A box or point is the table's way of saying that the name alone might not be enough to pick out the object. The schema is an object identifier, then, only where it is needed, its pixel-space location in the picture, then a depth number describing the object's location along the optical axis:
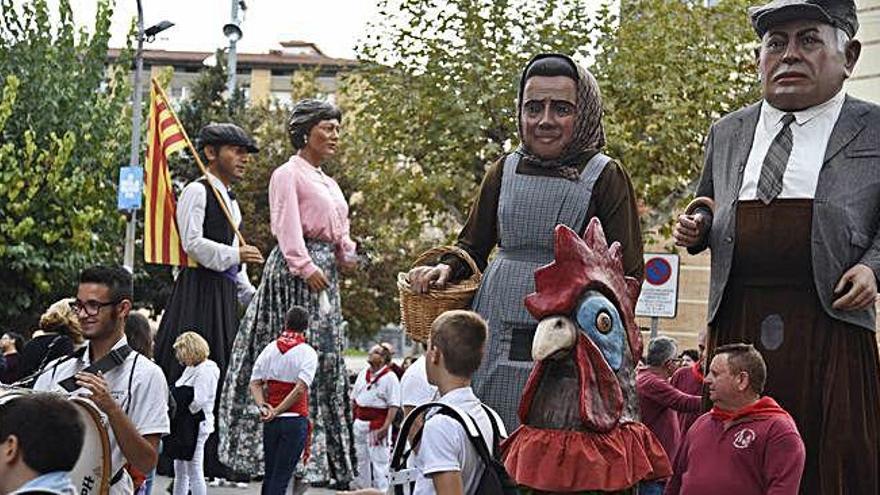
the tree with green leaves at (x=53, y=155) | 26.25
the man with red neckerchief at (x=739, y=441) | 5.70
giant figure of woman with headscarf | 6.00
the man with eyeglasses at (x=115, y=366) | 6.15
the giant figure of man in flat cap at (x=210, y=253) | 9.38
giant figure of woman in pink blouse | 9.06
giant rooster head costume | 5.01
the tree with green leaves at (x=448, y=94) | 21.72
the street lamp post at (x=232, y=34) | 34.31
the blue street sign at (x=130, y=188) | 23.44
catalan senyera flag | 9.76
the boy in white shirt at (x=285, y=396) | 9.24
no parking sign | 16.14
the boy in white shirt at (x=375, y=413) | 16.75
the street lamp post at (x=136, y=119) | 24.69
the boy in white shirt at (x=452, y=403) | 5.14
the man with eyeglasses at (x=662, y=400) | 9.78
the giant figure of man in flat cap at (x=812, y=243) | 5.77
